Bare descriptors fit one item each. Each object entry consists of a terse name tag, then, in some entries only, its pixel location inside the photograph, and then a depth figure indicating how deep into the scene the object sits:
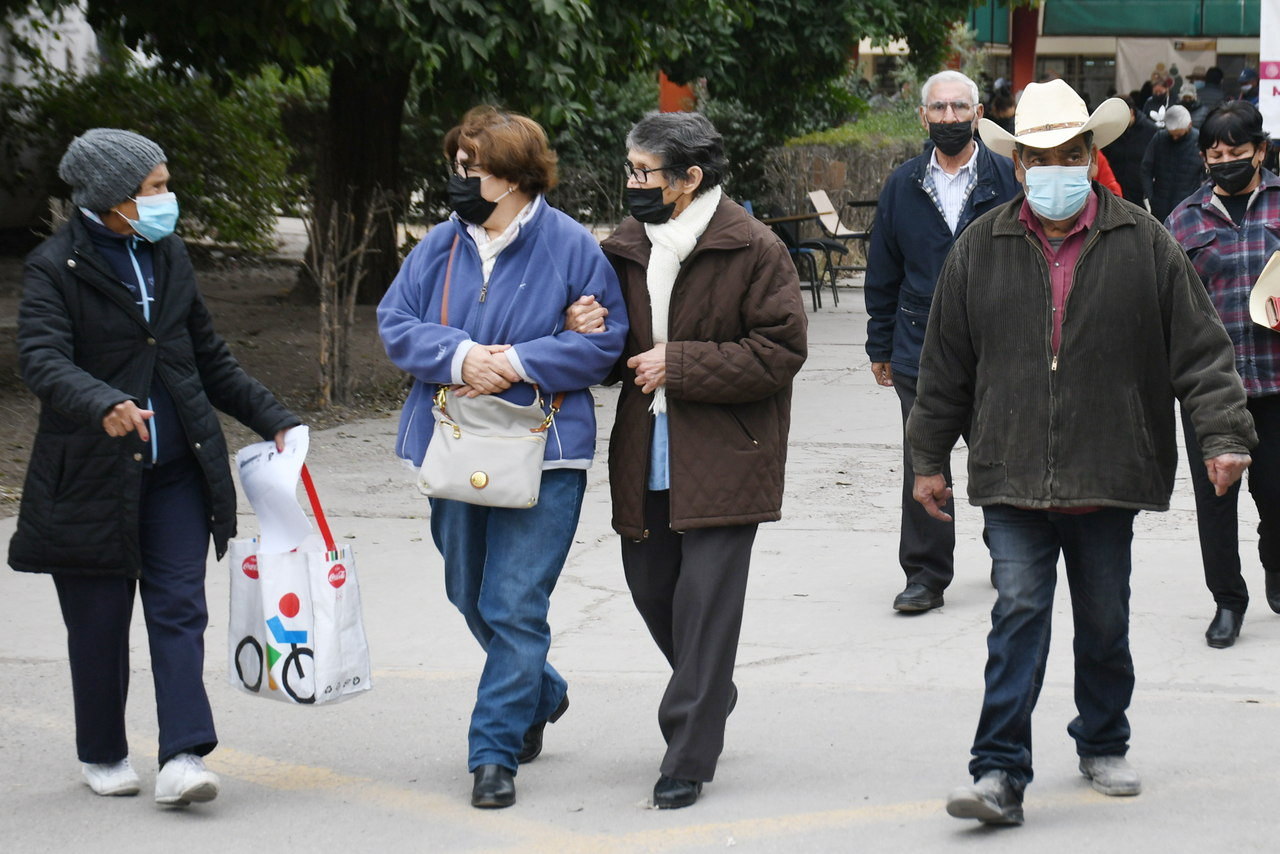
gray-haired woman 7.77
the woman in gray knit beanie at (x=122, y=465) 7.60
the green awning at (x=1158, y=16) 67.94
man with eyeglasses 11.27
